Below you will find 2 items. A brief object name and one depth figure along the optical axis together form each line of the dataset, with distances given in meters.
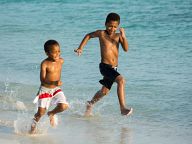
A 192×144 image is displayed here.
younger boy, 14.47
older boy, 16.06
